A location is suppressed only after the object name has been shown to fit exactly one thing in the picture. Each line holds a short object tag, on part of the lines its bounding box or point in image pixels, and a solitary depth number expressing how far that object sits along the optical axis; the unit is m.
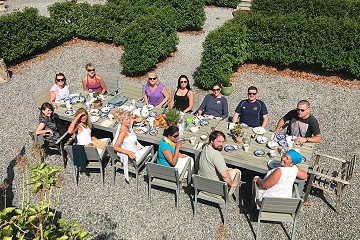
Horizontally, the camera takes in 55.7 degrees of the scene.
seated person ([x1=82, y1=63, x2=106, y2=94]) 9.12
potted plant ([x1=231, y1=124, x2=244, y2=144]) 6.75
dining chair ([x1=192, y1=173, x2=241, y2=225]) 5.75
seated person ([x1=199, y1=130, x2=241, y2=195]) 5.95
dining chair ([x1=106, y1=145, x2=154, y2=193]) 6.79
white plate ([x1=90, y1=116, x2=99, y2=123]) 7.62
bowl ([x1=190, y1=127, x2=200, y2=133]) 7.20
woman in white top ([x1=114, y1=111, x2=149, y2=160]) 6.68
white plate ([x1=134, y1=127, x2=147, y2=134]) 7.22
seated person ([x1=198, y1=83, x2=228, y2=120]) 8.07
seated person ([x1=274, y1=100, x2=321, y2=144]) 6.90
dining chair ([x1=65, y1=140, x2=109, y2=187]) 6.65
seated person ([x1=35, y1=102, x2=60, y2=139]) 7.36
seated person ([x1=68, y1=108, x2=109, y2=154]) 7.17
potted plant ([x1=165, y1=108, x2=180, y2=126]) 7.02
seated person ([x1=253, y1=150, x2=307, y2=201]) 5.60
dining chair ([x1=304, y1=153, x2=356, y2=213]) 6.13
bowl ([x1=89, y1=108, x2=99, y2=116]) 7.84
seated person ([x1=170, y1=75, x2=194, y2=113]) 8.45
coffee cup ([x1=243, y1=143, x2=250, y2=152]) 6.56
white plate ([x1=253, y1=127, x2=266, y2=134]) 7.07
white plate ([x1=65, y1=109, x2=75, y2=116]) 7.88
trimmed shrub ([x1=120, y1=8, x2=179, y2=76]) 11.73
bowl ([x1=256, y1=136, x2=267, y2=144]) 6.81
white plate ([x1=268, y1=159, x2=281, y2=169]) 6.18
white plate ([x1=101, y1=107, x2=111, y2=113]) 7.94
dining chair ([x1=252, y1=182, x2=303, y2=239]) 5.40
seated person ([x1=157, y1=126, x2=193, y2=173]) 6.37
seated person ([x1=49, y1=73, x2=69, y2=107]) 8.48
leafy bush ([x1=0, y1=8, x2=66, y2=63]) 12.45
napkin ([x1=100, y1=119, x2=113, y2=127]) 7.49
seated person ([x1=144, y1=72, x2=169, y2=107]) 8.74
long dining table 6.30
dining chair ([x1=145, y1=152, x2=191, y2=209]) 6.09
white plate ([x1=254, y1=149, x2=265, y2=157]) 6.44
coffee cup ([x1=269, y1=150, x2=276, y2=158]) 6.39
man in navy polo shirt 7.67
